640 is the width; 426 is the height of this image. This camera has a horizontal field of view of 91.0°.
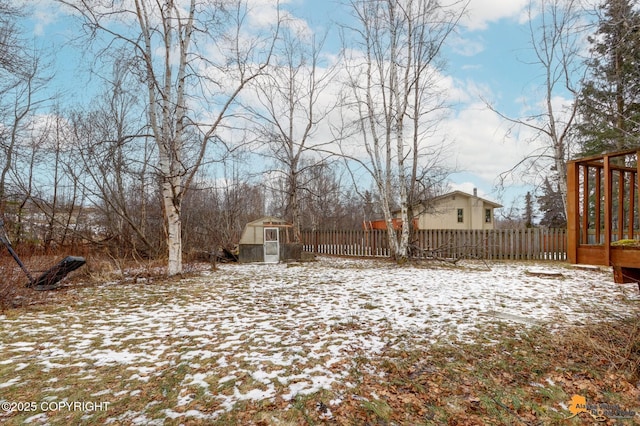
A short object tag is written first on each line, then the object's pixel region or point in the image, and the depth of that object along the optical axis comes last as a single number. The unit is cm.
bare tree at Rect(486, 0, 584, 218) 1122
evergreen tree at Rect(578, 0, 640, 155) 466
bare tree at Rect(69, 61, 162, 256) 1106
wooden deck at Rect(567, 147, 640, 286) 345
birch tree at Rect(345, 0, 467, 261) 1048
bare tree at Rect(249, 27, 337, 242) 1372
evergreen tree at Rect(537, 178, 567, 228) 2402
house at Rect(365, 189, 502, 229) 2264
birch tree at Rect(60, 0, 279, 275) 750
